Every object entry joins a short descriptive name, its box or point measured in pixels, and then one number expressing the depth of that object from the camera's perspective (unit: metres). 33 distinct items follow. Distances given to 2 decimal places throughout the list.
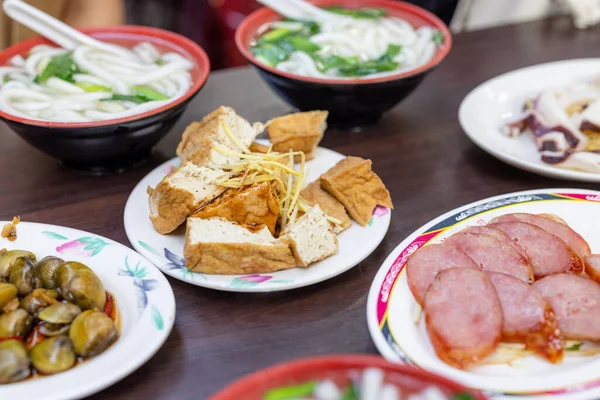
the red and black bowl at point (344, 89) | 0.71
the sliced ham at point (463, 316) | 0.52
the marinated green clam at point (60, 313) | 0.54
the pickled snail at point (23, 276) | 0.56
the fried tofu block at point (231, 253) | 0.58
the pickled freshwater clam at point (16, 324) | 0.54
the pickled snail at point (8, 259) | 0.57
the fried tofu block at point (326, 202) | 0.62
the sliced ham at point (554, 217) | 0.61
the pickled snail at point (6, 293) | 0.55
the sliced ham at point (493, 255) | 0.56
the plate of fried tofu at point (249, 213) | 0.58
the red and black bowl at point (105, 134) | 0.65
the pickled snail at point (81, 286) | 0.55
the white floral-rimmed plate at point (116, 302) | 0.51
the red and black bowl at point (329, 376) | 0.47
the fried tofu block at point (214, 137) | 0.63
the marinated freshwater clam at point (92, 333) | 0.53
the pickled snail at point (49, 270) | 0.57
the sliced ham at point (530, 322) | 0.53
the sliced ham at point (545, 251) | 0.57
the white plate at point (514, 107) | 0.68
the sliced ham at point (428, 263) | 0.56
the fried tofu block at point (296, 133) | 0.68
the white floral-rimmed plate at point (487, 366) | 0.51
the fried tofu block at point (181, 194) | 0.60
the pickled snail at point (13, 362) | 0.52
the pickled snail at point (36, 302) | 0.55
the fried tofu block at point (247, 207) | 0.60
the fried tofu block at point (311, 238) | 0.58
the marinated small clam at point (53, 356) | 0.52
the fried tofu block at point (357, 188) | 0.63
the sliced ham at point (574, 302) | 0.54
